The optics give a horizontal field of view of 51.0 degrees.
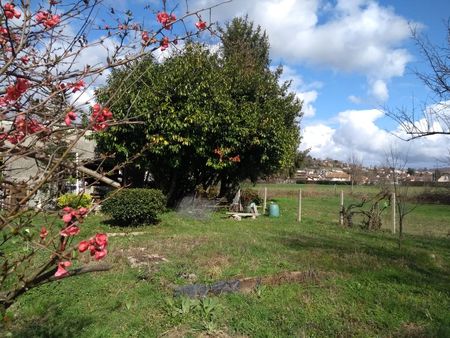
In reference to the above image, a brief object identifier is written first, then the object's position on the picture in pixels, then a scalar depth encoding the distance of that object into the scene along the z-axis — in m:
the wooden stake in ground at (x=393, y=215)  14.24
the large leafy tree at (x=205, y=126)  16.12
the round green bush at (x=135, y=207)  13.02
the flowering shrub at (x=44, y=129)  1.97
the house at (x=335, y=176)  85.01
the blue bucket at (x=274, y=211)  18.66
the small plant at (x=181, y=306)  5.51
